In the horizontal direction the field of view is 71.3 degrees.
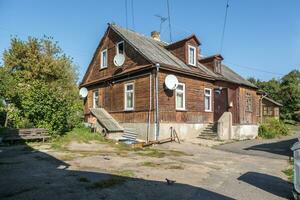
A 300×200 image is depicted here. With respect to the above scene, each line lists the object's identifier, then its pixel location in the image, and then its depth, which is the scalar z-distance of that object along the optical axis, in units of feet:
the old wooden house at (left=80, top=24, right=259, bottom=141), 41.82
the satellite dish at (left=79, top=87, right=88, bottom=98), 59.01
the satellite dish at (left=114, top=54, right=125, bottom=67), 47.03
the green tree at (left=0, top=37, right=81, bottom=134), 39.80
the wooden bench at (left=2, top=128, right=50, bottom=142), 34.92
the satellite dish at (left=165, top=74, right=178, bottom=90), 40.79
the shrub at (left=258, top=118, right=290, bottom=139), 55.41
